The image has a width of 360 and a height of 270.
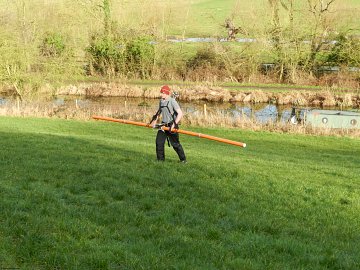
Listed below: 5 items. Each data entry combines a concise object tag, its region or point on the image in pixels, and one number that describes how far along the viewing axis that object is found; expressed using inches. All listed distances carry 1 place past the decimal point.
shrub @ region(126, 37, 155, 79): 2097.7
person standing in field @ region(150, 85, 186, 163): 491.8
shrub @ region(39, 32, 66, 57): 1669.5
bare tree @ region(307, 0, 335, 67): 2028.8
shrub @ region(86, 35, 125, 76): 2133.4
